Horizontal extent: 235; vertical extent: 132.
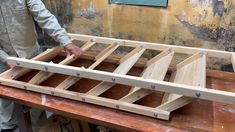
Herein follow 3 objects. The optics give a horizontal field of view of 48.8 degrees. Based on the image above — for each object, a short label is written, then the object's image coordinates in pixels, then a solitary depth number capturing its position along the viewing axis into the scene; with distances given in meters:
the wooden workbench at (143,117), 0.98
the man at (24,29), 1.37
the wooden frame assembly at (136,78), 0.98
